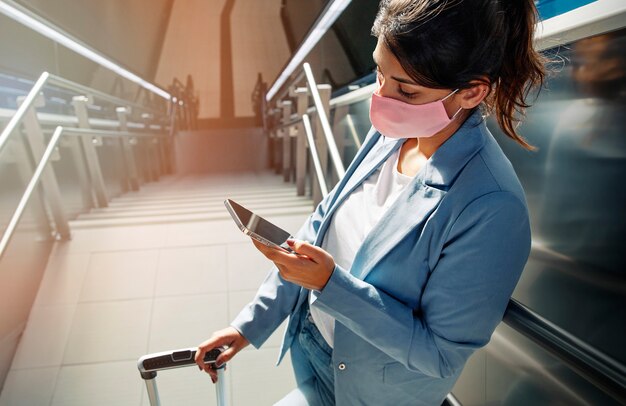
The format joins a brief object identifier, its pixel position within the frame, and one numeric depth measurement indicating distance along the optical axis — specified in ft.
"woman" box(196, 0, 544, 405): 2.35
